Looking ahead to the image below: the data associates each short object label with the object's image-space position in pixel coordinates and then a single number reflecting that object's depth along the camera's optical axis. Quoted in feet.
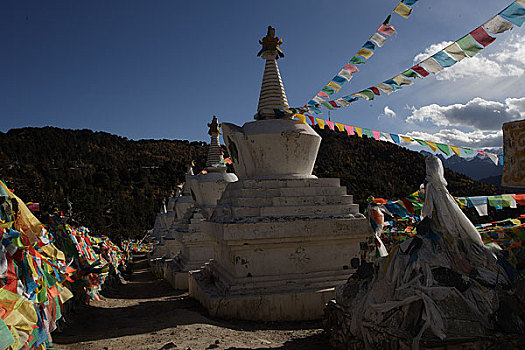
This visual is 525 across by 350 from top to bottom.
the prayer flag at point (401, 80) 19.90
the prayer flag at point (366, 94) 21.12
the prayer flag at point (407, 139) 22.79
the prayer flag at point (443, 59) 17.86
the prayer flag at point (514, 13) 14.80
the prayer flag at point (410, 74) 19.37
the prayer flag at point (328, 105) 22.99
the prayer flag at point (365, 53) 22.43
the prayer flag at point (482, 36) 16.33
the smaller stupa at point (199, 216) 33.53
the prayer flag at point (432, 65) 18.29
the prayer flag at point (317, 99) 24.30
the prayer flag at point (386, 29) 21.35
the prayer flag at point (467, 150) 22.96
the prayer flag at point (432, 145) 22.32
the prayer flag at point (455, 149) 22.51
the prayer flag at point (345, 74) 23.52
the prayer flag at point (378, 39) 21.85
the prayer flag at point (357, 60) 22.80
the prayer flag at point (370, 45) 22.22
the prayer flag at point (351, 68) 23.25
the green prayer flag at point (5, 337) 8.14
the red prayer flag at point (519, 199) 20.51
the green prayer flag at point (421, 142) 22.27
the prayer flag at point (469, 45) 16.72
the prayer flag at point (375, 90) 20.83
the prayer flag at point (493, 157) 22.79
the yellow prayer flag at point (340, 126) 23.03
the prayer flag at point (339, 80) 23.68
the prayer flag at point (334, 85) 23.89
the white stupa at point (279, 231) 19.39
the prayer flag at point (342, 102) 22.21
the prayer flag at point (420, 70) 18.91
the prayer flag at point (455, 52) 17.31
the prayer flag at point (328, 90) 24.22
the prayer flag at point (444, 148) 22.55
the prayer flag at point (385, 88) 20.40
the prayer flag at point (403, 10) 19.25
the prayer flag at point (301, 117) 24.93
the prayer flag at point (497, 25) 15.52
